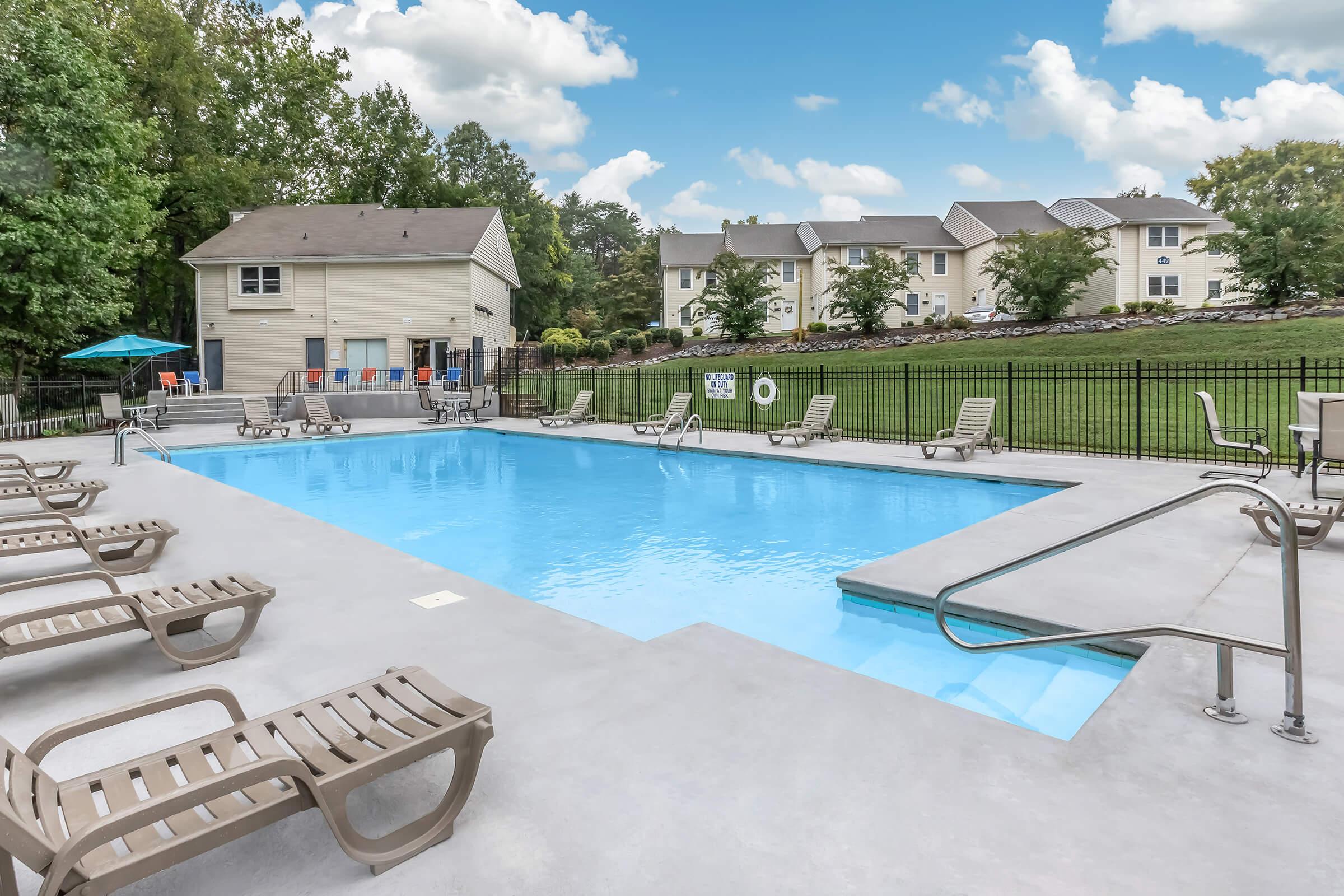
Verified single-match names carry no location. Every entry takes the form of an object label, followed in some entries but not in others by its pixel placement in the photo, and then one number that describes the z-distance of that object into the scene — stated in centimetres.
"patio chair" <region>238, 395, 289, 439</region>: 1881
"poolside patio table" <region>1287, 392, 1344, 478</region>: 865
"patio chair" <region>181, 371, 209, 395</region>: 2548
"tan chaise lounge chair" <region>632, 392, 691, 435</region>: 1742
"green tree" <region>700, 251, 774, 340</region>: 3216
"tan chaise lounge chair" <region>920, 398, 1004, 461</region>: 1267
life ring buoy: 1836
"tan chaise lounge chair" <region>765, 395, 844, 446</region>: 1484
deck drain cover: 484
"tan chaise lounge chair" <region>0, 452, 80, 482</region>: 920
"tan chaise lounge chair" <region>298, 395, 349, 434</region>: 2002
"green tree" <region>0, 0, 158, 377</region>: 1819
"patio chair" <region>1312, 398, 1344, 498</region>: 774
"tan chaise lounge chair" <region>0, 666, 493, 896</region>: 183
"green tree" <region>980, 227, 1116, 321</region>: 2908
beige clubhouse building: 2839
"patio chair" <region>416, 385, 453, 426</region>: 2275
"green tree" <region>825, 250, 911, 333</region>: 3078
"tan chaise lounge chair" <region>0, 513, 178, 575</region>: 526
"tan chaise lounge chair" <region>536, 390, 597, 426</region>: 2055
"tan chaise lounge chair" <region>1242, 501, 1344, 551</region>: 595
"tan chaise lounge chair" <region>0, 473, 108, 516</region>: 762
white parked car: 3519
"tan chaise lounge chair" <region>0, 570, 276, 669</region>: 354
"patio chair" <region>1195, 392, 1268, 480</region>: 906
